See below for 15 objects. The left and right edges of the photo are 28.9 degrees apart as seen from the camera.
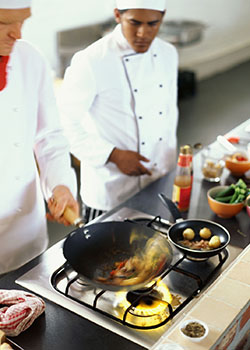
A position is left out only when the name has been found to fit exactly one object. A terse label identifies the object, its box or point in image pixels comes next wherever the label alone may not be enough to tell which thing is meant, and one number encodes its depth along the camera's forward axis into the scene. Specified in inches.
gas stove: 50.7
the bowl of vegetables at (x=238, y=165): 86.0
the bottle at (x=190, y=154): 75.6
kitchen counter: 48.6
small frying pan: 62.1
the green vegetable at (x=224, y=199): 74.7
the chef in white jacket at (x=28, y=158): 67.7
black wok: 56.6
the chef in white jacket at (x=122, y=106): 89.7
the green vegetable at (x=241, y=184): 76.9
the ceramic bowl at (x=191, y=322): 41.6
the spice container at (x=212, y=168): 84.8
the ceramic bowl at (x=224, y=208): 71.8
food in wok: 54.6
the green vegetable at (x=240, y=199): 73.9
